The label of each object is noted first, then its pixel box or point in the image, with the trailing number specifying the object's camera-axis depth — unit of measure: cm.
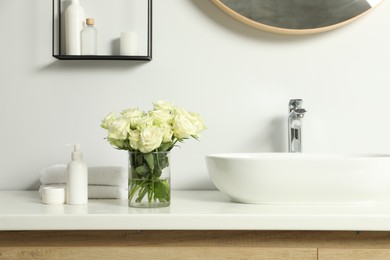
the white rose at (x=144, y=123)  136
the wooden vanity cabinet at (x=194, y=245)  125
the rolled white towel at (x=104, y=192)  155
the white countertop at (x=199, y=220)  123
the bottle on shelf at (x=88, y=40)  177
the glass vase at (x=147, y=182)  140
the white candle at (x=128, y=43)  176
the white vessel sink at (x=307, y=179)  136
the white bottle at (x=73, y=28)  176
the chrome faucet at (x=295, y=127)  171
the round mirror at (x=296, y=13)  178
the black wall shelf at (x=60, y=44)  173
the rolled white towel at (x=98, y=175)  156
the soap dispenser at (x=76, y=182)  145
